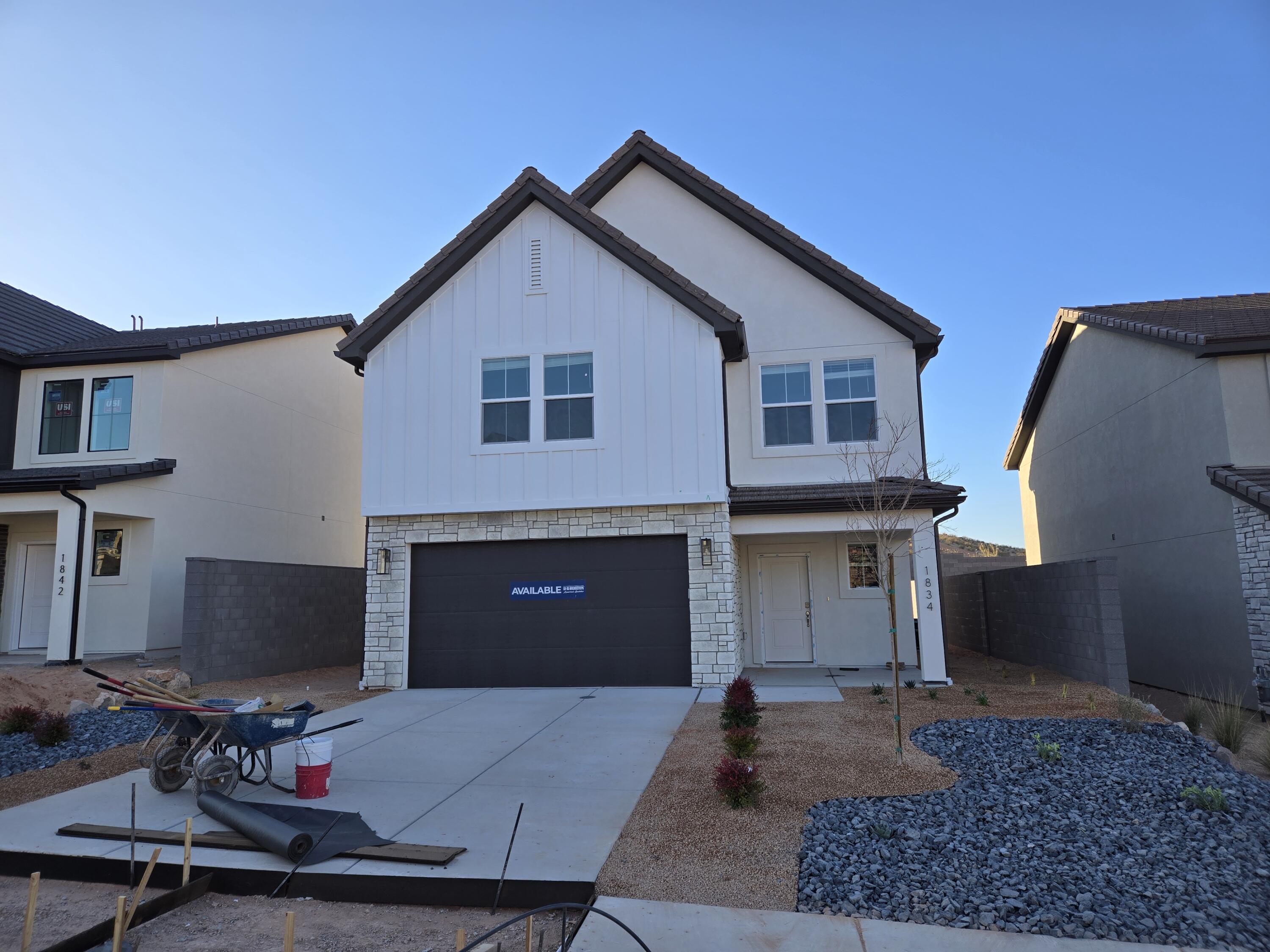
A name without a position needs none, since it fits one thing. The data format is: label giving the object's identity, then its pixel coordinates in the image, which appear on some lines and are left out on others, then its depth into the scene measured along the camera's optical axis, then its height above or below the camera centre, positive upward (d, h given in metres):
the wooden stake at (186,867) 4.78 -1.64
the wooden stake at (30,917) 3.92 -1.58
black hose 3.24 -1.40
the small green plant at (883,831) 5.23 -1.63
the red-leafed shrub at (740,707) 8.45 -1.31
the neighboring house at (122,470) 14.11 +2.48
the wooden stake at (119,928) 3.87 -1.61
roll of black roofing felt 5.14 -1.57
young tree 12.12 +1.77
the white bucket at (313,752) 6.56 -1.32
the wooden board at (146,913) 4.10 -1.78
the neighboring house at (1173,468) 12.71 +2.03
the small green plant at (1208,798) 5.65 -1.58
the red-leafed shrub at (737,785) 5.98 -1.50
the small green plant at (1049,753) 7.05 -1.54
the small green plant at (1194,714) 9.45 -1.66
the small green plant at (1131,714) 8.12 -1.46
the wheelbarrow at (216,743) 6.35 -1.22
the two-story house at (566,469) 12.16 +1.85
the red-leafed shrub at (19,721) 9.14 -1.42
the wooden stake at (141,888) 4.05 -1.50
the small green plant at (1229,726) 8.68 -1.66
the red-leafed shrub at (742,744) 7.20 -1.44
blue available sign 12.50 -0.03
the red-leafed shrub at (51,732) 8.74 -1.49
